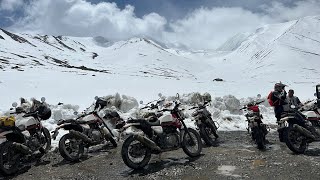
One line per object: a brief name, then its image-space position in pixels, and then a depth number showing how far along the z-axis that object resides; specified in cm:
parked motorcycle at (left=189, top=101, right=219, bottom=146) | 730
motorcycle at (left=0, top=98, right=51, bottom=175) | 533
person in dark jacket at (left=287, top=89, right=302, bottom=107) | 848
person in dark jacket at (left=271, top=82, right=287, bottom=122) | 755
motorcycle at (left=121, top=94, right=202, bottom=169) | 535
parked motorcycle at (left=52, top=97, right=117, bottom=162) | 614
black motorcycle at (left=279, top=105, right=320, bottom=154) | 592
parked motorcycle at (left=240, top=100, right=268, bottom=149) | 662
